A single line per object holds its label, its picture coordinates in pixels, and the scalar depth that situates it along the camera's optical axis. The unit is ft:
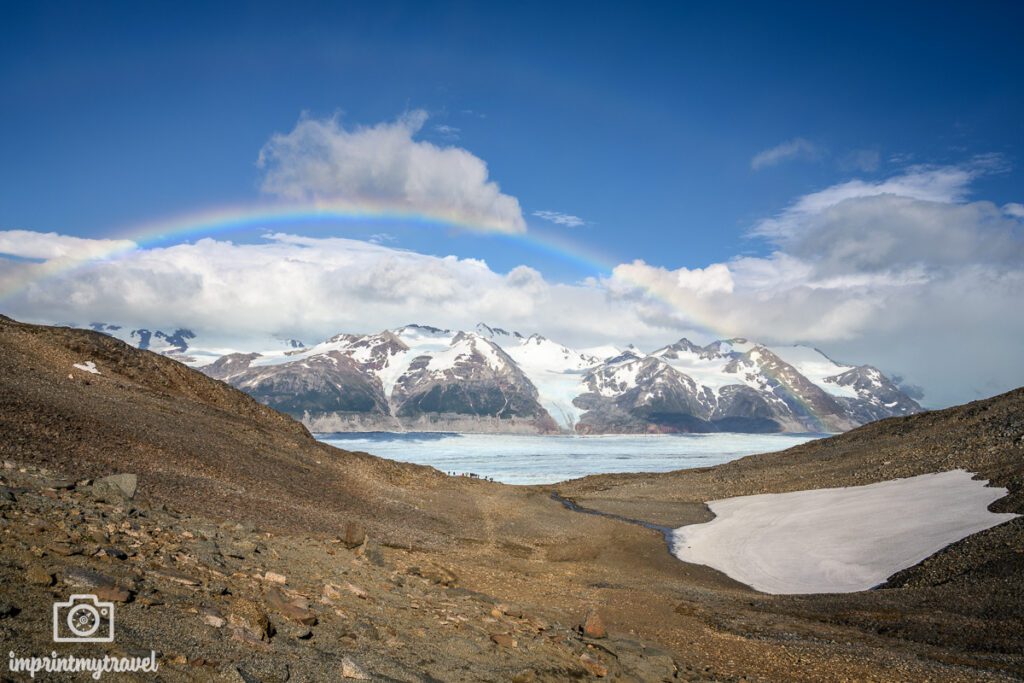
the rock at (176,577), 42.53
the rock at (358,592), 53.42
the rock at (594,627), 58.34
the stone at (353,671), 35.91
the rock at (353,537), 71.72
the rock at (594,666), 48.47
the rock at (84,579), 36.19
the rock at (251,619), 38.27
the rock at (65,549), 39.86
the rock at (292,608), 42.86
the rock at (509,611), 59.49
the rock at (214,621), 37.45
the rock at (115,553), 42.46
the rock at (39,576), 34.83
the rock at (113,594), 35.96
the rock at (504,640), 49.60
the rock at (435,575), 68.90
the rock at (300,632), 40.47
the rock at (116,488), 57.87
